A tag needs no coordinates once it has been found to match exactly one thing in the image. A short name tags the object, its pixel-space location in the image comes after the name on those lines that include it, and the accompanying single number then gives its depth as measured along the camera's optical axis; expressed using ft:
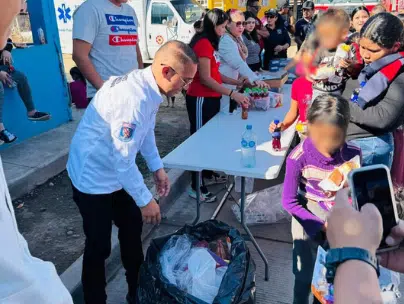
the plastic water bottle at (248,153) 7.73
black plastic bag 5.75
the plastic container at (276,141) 8.62
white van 31.89
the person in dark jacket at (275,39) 23.35
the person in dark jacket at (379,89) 6.93
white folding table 7.77
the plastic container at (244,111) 10.93
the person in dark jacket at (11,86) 12.77
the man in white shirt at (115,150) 5.63
